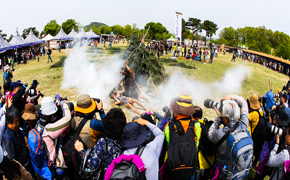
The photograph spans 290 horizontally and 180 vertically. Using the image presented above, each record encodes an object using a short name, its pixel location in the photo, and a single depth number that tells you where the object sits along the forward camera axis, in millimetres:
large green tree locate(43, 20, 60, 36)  67938
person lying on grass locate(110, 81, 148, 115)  6375
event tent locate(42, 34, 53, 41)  32803
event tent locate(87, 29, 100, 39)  34694
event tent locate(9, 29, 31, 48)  20866
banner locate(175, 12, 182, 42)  25773
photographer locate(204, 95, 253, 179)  2100
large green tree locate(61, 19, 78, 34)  71625
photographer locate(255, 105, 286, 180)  2980
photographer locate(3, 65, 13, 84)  7217
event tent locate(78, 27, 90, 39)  32488
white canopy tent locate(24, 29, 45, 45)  26116
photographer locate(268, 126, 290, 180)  2196
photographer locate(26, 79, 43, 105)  4645
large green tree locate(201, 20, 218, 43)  55219
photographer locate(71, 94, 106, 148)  2611
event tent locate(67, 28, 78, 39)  32784
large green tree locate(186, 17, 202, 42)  55859
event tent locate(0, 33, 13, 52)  17834
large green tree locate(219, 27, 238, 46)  76250
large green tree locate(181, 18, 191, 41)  57188
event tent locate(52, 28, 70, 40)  31156
